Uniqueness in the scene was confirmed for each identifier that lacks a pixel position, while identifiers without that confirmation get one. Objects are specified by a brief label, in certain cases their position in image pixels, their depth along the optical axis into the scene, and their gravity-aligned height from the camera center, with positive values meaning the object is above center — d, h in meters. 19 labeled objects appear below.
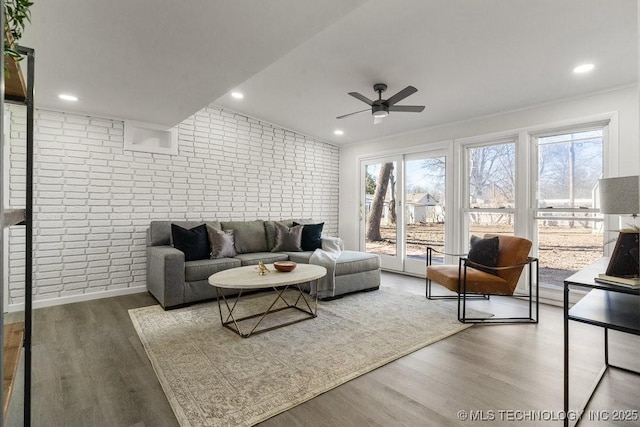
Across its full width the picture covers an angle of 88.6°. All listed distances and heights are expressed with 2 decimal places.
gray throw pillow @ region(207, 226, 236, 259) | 3.99 -0.36
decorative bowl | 3.11 -0.50
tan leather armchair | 3.16 -0.62
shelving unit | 1.29 +0.04
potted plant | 1.06 +0.64
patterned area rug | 1.87 -1.03
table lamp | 1.65 +0.04
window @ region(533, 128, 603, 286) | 3.60 +0.15
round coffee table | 2.69 -0.56
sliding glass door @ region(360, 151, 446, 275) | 5.04 +0.12
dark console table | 1.54 -0.50
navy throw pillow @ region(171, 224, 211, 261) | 3.80 -0.33
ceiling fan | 3.25 +1.13
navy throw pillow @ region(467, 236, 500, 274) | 3.38 -0.39
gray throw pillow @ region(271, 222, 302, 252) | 4.65 -0.35
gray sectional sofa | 3.44 -0.56
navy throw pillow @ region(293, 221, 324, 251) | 4.78 -0.34
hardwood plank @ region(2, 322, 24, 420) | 1.05 -0.52
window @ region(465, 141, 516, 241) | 4.25 +0.36
